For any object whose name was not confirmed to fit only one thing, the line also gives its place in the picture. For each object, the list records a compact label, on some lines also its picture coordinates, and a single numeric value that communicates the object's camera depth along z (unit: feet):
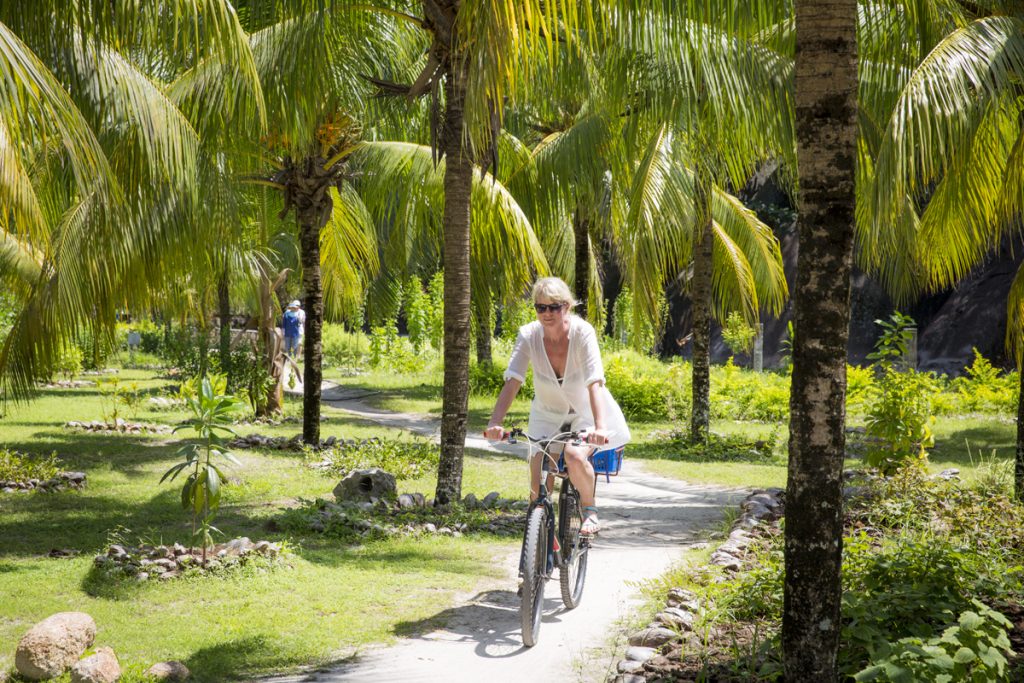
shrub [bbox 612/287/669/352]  78.33
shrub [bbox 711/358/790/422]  51.85
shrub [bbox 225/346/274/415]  47.96
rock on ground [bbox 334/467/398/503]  27.63
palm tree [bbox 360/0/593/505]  25.30
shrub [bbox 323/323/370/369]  95.35
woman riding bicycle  16.92
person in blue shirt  73.31
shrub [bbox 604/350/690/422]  53.47
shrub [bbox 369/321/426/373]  80.74
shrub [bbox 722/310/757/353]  76.24
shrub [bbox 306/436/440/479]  33.35
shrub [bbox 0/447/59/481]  30.12
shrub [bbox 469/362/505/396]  62.49
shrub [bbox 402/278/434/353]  81.71
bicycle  15.76
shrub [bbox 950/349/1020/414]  51.11
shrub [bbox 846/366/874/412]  44.73
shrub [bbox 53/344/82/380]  64.87
